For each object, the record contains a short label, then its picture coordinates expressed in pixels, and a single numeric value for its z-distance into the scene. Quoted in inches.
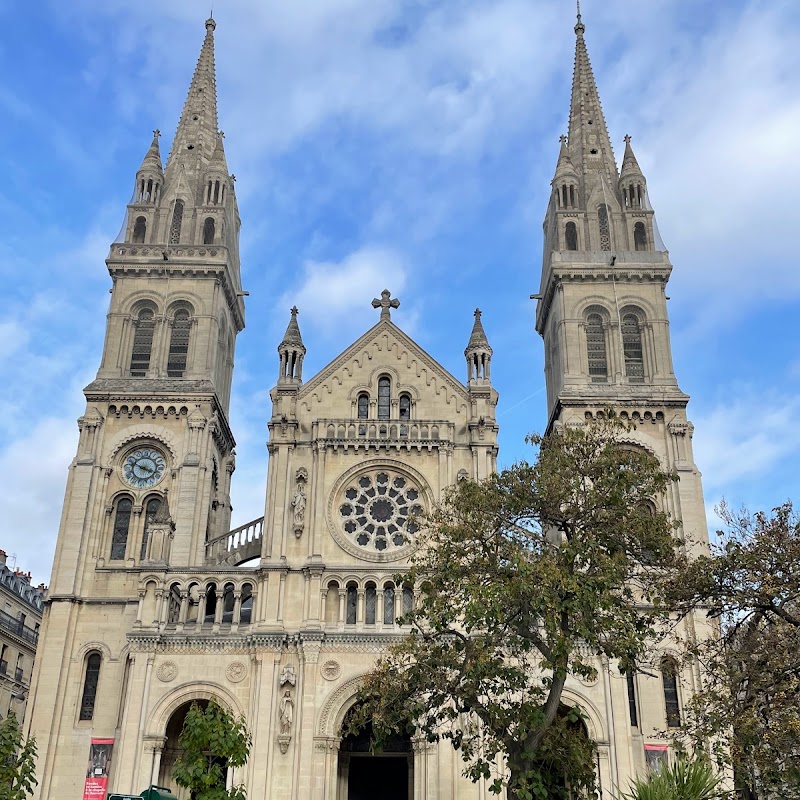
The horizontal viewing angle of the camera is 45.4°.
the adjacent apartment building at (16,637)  2133.4
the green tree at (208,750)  833.5
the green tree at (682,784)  860.6
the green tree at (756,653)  798.5
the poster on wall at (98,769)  1539.1
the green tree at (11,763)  810.2
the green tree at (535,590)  913.5
